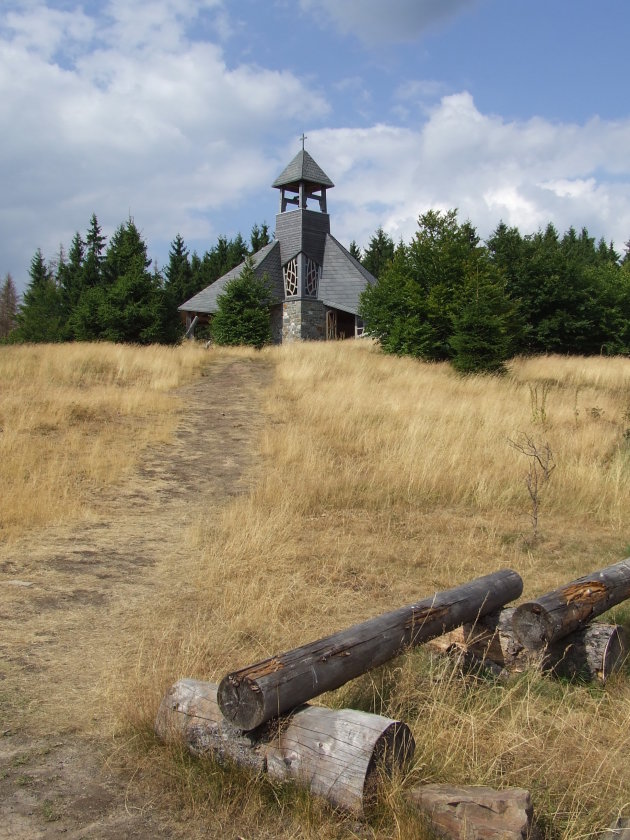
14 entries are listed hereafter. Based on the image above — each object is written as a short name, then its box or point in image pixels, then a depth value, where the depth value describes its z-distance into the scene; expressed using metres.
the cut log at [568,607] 4.36
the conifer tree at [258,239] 54.25
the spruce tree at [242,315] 27.05
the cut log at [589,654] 4.48
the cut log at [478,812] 2.58
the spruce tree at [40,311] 37.19
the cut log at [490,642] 4.51
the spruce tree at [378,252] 53.00
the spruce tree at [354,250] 56.53
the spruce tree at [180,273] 50.53
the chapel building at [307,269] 33.56
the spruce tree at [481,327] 20.23
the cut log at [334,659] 3.05
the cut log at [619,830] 2.58
